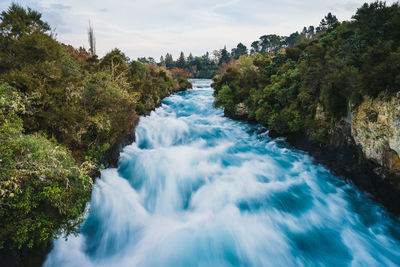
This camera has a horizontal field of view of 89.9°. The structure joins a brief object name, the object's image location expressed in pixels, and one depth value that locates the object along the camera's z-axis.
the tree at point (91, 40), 38.84
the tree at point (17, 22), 8.16
